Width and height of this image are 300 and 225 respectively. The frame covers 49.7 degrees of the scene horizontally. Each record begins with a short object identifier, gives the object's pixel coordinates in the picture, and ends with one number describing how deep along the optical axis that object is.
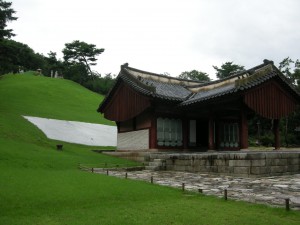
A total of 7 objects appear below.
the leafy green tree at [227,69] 62.00
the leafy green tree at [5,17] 29.57
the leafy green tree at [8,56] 30.32
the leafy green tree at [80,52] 74.56
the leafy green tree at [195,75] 72.50
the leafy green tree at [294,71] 41.11
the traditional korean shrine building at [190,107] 17.45
